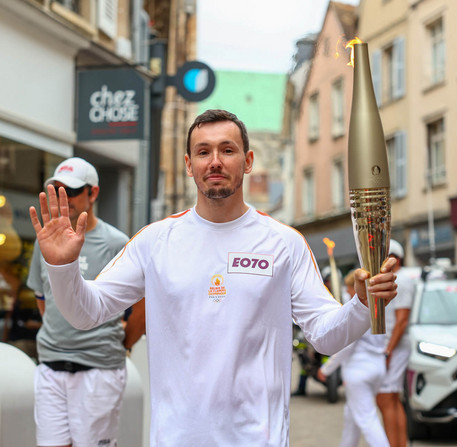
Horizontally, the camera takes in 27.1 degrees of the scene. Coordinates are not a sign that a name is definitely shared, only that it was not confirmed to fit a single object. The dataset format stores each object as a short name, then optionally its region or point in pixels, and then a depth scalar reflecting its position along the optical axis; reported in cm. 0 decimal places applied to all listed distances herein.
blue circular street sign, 1248
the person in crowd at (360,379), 716
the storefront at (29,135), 1022
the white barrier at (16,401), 491
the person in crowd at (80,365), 484
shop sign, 1184
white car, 916
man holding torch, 320
